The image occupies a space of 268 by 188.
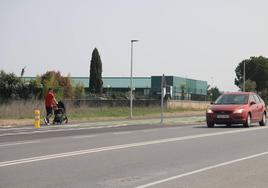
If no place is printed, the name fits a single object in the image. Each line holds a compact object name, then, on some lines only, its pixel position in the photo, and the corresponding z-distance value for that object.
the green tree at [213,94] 78.97
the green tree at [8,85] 52.25
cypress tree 85.00
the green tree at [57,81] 70.23
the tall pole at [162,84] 33.72
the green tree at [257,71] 129.12
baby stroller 31.12
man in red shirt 30.86
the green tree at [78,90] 64.48
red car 26.92
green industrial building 74.31
